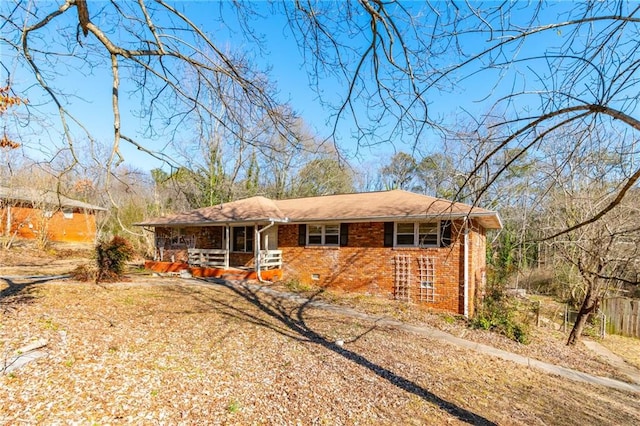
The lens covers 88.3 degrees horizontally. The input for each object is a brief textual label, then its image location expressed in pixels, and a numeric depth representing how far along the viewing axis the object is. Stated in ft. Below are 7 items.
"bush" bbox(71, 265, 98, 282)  33.81
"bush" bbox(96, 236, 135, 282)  35.14
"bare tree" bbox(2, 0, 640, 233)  8.06
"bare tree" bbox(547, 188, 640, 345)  27.32
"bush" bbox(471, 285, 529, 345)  30.09
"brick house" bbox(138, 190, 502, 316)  34.86
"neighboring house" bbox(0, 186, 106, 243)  54.19
